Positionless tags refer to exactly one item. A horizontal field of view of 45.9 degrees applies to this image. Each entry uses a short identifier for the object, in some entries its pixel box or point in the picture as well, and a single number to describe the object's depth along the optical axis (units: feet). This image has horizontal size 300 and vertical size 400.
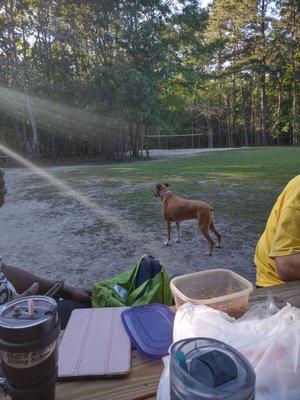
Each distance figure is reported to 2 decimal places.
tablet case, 3.35
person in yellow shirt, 5.32
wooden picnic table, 3.08
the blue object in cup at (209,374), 1.95
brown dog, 15.57
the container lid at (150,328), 3.61
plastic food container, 3.91
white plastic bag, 2.49
